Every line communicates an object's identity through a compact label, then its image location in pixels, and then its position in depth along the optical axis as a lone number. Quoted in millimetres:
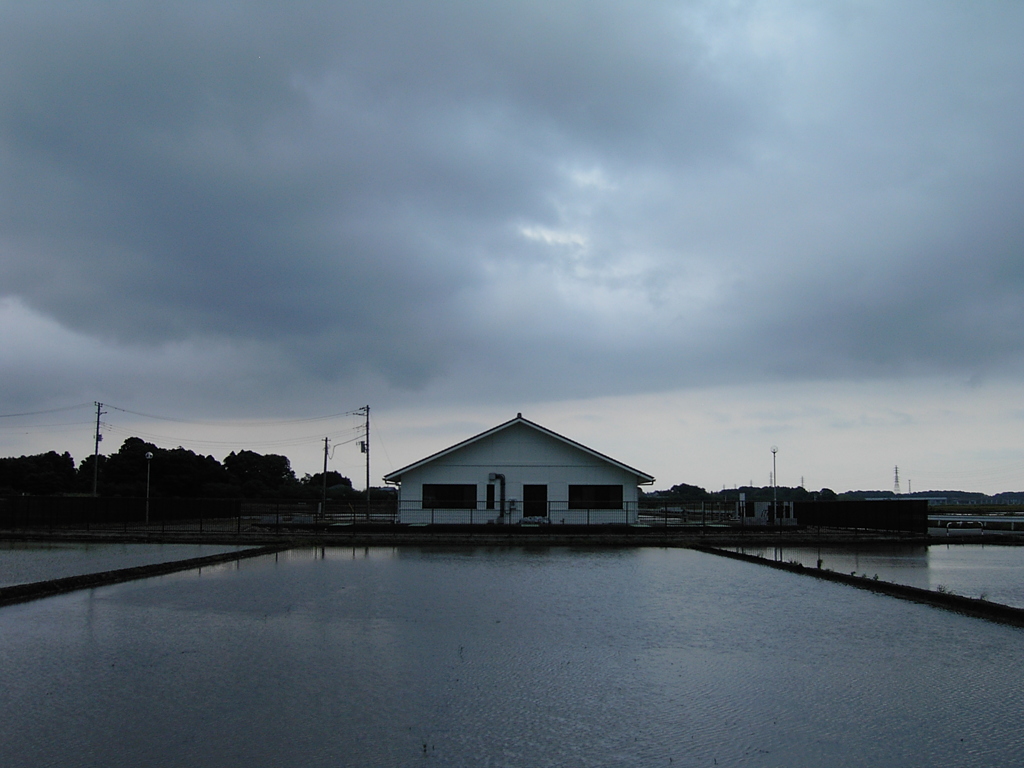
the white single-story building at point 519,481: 33469
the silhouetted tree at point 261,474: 80269
